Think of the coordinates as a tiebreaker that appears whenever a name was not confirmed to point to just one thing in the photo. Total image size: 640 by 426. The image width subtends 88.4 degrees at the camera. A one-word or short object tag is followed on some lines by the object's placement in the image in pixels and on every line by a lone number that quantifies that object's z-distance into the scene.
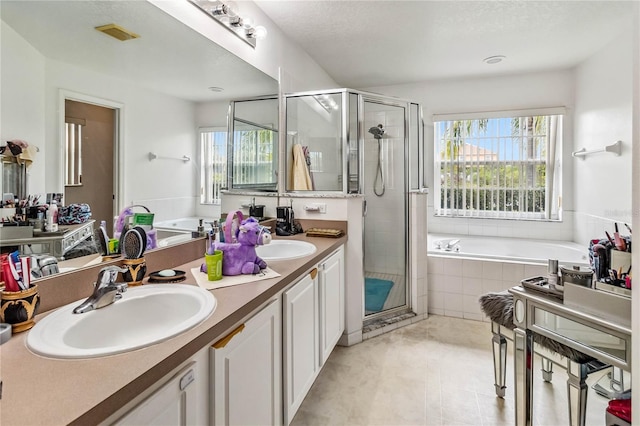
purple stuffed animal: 1.42
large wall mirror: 0.99
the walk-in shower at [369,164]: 2.75
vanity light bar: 1.82
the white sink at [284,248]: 2.09
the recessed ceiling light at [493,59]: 3.32
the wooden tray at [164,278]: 1.29
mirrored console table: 1.02
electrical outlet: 2.63
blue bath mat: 2.94
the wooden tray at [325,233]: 2.40
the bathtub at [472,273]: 3.00
